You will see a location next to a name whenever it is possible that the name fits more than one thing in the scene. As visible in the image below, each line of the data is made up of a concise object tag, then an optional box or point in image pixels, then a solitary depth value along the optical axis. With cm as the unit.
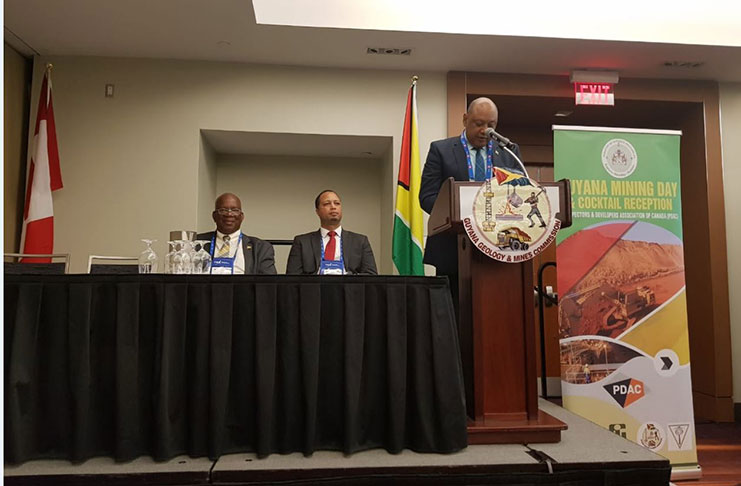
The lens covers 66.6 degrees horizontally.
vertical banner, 281
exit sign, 411
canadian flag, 374
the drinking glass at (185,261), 193
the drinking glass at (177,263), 192
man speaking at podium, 222
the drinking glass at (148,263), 192
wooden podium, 182
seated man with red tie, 311
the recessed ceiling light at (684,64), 400
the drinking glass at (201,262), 195
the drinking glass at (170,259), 194
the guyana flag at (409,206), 383
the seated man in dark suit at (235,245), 303
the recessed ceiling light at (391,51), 383
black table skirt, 163
